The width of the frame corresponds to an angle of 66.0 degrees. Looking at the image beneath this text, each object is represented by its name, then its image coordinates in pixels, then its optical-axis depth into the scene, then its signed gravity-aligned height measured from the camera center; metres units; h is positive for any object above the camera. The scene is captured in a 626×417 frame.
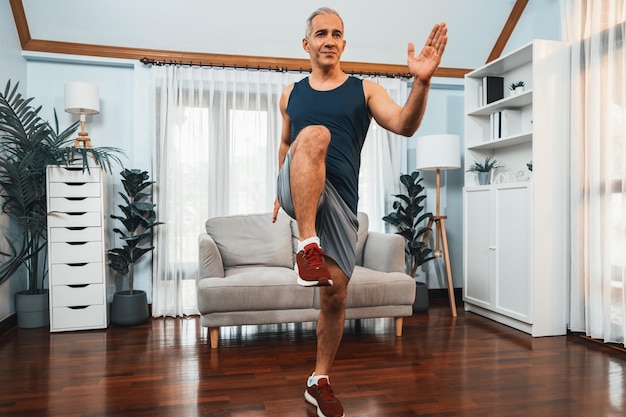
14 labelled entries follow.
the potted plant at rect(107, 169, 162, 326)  3.76 -0.31
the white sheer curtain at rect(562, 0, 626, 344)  3.13 +0.31
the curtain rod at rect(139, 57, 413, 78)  4.19 +1.32
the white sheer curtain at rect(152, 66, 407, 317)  4.18 +0.50
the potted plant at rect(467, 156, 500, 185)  4.18 +0.39
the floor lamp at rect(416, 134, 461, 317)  4.18 +0.48
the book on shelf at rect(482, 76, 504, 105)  4.18 +1.07
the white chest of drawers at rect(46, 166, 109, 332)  3.56 -0.27
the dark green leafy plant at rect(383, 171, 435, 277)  4.30 -0.05
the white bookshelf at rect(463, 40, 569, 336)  3.46 -0.04
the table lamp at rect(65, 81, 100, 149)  3.76 +0.89
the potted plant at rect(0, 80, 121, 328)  3.54 +0.23
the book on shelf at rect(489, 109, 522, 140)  4.03 +0.76
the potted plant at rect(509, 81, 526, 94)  3.84 +1.01
